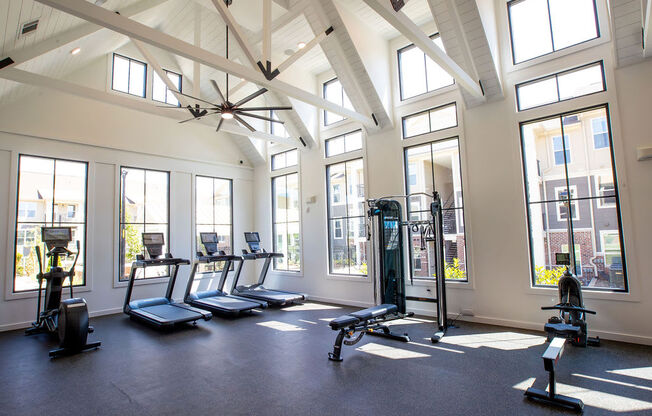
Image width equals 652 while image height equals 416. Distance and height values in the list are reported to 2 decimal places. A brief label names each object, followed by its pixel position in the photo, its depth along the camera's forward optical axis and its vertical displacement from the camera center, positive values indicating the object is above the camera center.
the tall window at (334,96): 8.41 +3.43
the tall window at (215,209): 9.22 +0.88
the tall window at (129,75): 8.06 +3.96
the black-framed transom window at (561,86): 5.23 +2.23
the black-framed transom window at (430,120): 6.58 +2.20
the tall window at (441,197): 6.54 +0.68
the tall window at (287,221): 9.30 +0.49
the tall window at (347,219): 7.95 +0.42
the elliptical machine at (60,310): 4.84 -0.94
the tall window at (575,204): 5.15 +0.39
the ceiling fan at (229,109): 5.62 +2.24
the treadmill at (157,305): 6.14 -1.25
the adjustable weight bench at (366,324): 4.46 -1.24
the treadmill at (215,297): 7.06 -1.27
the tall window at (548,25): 5.32 +3.24
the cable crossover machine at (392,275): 5.09 -0.67
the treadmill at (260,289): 7.87 -1.24
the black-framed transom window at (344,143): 8.01 +2.19
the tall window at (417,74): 6.76 +3.19
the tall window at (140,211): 7.92 +0.77
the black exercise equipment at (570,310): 4.48 -1.03
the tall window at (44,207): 6.62 +0.78
